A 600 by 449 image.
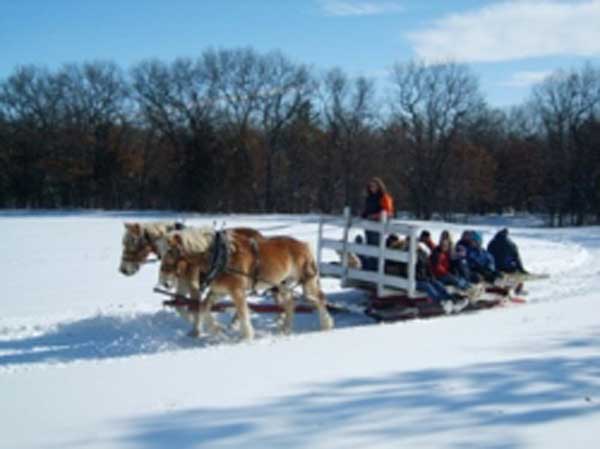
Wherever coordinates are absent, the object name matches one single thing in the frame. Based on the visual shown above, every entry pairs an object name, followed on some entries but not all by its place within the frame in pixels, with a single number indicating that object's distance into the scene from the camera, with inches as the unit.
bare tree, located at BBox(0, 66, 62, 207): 2075.5
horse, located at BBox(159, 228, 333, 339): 320.2
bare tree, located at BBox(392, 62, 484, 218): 1948.8
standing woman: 403.5
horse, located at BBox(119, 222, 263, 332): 348.8
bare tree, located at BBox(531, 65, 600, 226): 1888.5
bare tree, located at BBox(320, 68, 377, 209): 1940.2
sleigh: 366.3
